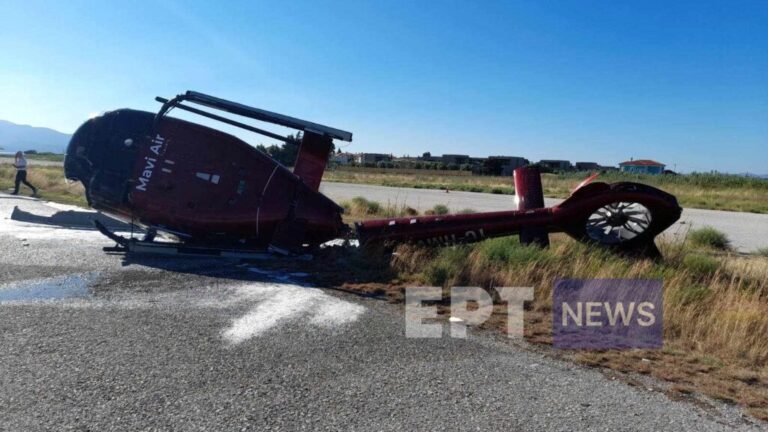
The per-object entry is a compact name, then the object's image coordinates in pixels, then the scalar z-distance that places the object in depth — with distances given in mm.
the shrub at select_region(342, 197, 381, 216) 16828
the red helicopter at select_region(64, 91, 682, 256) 8156
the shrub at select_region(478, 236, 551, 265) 7711
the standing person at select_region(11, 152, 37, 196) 20066
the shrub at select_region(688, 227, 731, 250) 13154
